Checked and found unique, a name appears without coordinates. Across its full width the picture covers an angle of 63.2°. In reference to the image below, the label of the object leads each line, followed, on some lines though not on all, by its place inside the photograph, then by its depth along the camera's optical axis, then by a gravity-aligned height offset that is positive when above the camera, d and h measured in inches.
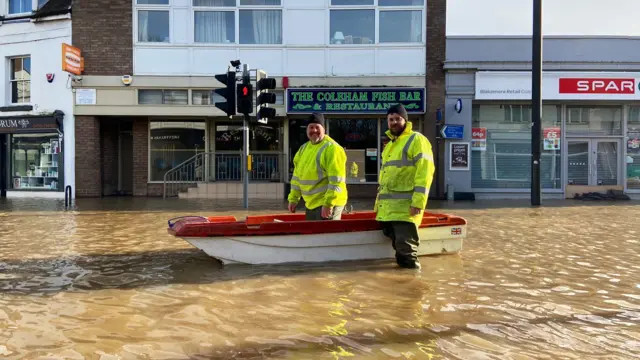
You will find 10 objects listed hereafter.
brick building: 644.7 +129.0
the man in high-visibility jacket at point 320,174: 240.5 -2.6
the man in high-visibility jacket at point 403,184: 220.5 -6.6
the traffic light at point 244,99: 413.7 +55.7
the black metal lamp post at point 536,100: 538.9 +72.5
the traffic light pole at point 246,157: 418.9 +9.9
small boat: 227.3 -31.7
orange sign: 600.4 +129.9
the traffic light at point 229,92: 413.4 +61.4
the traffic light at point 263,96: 409.8 +58.1
